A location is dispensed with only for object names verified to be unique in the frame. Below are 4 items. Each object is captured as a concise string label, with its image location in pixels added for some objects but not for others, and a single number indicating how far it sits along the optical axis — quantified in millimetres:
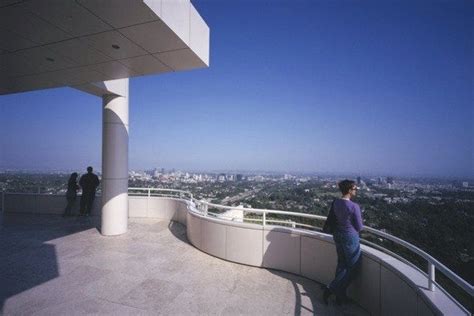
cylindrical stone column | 8258
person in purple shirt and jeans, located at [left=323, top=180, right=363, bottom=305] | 4207
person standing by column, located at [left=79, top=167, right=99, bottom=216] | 10711
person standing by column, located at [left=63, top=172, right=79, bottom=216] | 11047
